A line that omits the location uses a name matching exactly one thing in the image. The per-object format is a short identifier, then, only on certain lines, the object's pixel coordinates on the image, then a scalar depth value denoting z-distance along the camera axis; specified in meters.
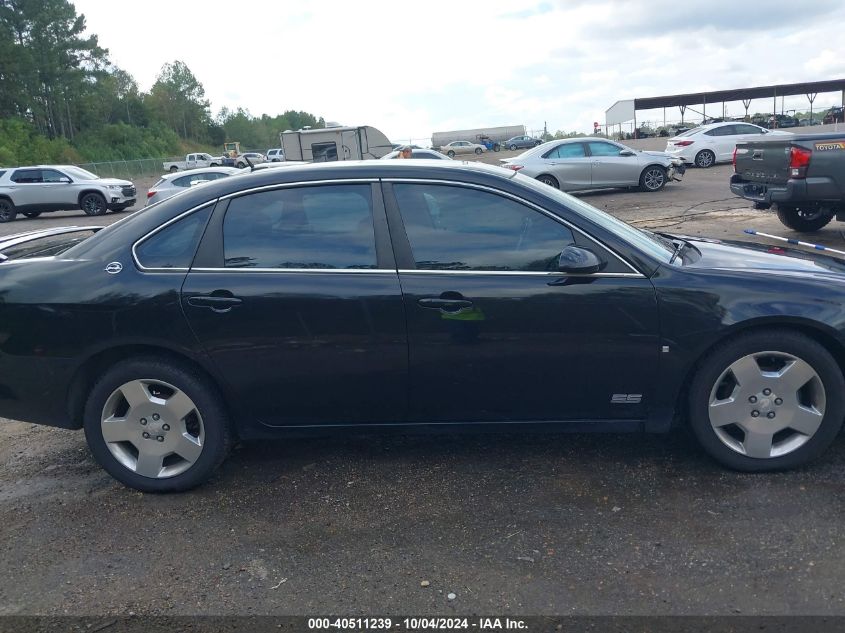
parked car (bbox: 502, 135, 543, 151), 69.00
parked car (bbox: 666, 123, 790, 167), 24.89
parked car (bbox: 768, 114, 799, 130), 54.54
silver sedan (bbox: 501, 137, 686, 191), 18.09
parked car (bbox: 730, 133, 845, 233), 9.16
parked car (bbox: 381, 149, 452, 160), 19.74
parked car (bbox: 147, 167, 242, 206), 18.14
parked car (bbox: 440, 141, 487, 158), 66.59
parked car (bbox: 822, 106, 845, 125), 52.48
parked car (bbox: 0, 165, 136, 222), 23.14
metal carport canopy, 56.02
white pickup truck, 56.73
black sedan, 3.53
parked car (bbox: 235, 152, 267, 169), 47.02
